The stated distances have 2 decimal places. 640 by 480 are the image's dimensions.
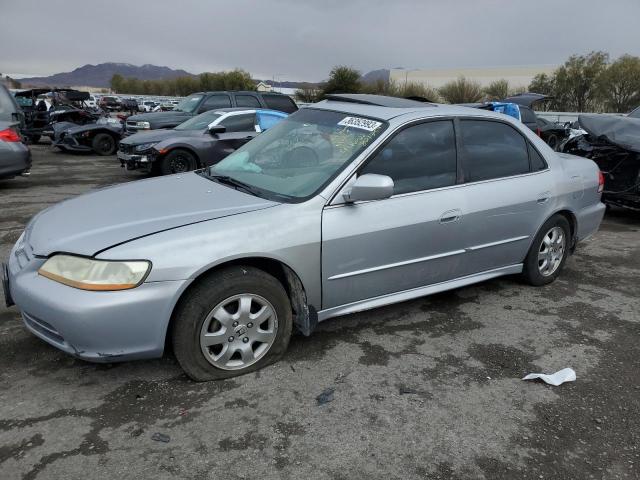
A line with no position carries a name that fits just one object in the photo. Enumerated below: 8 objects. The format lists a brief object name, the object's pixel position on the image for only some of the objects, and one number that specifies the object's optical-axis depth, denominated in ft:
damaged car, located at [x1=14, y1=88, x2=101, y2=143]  51.49
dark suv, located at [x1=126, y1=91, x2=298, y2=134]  40.05
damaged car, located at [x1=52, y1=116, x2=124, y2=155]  44.91
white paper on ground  10.14
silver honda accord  8.71
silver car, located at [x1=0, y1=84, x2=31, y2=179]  26.16
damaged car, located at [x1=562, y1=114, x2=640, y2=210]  23.08
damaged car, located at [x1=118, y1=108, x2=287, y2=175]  28.95
